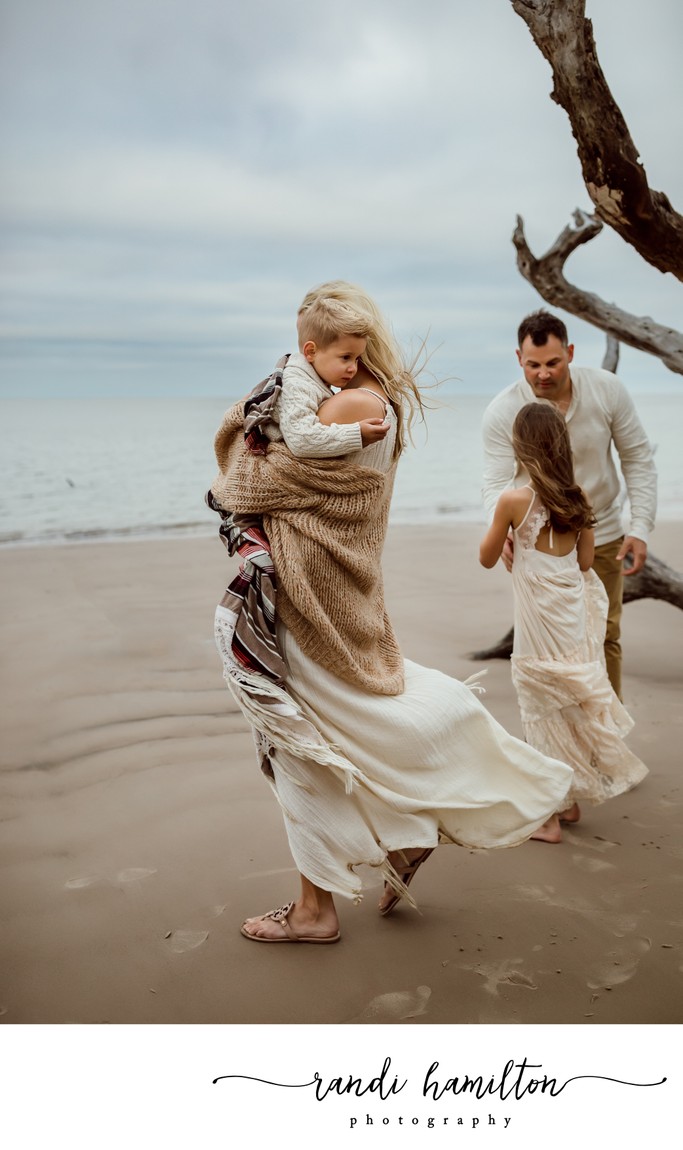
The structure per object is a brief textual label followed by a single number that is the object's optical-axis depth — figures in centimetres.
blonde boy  232
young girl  339
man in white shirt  385
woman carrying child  242
